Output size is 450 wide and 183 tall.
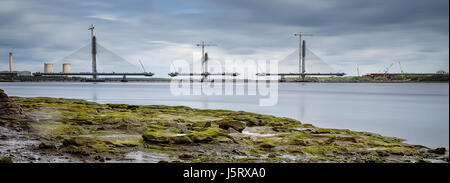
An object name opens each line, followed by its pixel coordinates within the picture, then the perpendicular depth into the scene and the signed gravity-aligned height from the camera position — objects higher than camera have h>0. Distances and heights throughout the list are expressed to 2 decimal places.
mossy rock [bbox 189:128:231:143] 15.63 -2.49
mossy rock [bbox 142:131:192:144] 15.21 -2.50
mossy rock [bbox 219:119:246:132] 20.25 -2.57
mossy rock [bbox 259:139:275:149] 15.66 -2.82
